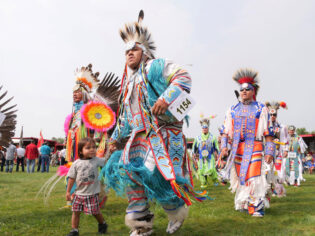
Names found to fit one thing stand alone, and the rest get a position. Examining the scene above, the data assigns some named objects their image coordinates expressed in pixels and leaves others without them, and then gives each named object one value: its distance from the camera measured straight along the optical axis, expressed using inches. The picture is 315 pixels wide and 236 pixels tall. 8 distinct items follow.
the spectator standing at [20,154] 669.3
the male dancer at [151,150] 111.7
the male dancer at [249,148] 176.1
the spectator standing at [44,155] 641.6
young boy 131.7
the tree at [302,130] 2841.3
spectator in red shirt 619.8
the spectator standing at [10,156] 603.5
